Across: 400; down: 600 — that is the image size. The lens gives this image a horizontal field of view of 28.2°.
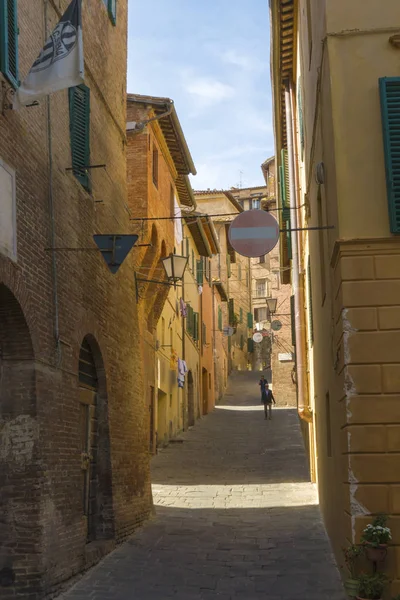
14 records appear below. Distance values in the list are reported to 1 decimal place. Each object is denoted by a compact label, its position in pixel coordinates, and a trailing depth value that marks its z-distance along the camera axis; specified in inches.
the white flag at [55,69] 306.7
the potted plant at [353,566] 274.4
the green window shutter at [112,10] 532.9
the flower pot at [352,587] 273.4
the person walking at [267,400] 1221.7
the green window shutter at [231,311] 2016.5
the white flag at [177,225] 933.8
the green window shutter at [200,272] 1362.0
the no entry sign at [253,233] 393.7
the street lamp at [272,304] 1339.8
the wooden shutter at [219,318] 1770.8
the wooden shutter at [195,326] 1319.0
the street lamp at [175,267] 575.5
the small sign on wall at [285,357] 1533.0
